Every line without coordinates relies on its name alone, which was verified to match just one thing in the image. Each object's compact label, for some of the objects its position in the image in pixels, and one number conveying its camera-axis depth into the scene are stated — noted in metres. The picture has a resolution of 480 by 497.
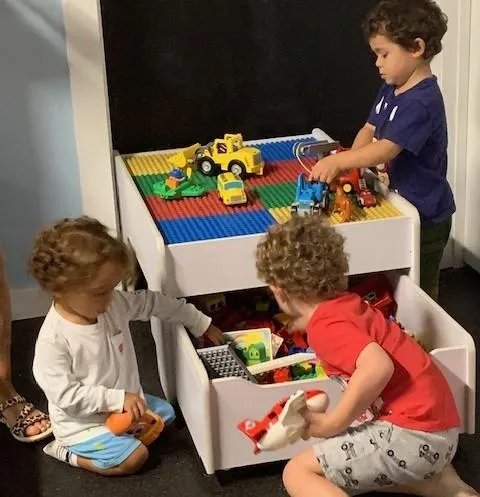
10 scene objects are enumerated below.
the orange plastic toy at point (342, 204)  1.75
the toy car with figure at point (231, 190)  1.84
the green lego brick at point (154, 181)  1.95
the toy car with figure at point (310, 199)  1.77
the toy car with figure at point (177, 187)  1.90
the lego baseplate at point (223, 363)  1.61
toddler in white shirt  1.55
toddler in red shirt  1.35
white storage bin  1.49
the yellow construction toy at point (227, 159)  1.99
